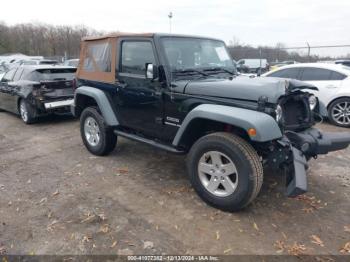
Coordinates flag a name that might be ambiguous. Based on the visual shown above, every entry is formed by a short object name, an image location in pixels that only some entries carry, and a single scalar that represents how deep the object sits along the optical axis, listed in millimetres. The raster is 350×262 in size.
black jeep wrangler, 3178
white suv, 7517
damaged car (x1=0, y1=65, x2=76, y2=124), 7430
